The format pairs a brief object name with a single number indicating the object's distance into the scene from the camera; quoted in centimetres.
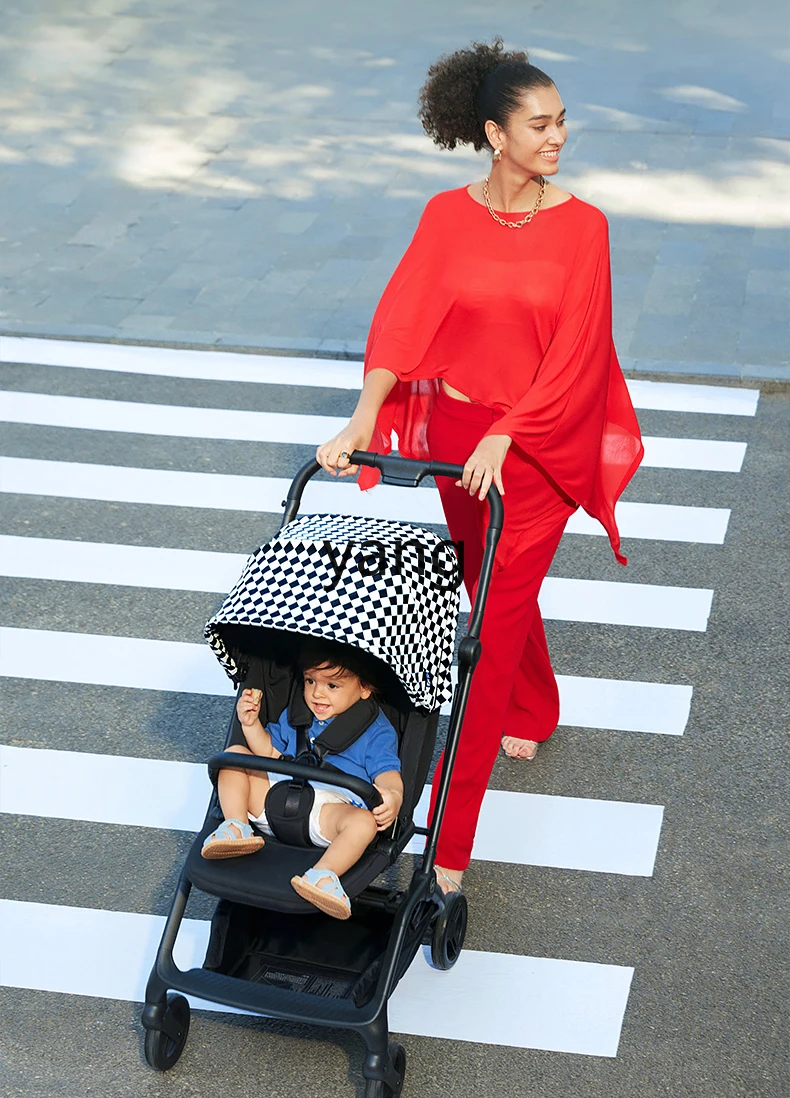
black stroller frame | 384
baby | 395
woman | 443
